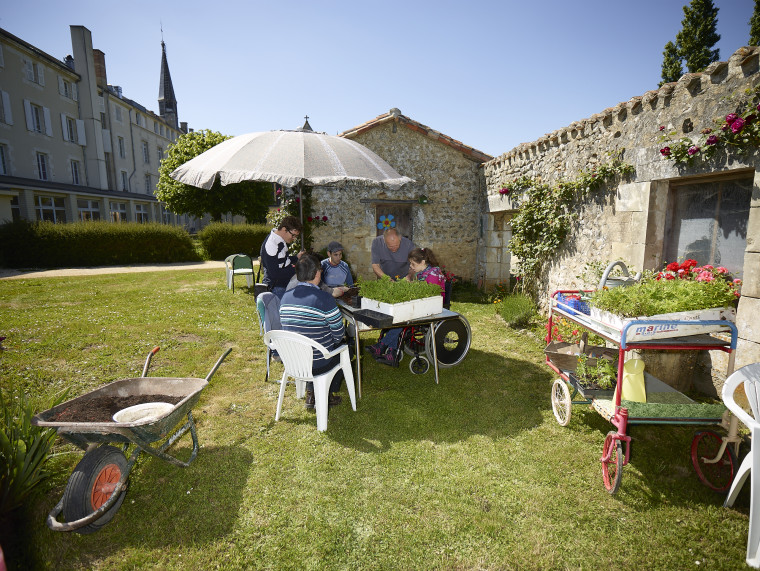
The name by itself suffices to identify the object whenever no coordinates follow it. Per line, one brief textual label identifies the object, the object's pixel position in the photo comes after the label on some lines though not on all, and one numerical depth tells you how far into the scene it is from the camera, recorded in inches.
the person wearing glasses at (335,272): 210.1
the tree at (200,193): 756.0
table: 169.2
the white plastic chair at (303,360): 139.9
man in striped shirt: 144.2
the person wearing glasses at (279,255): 200.2
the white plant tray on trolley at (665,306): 113.5
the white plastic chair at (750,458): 86.0
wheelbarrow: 95.6
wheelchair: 205.8
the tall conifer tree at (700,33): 754.4
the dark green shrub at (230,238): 713.6
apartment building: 741.9
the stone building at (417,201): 389.7
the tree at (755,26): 619.2
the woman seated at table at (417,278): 194.4
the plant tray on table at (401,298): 163.9
